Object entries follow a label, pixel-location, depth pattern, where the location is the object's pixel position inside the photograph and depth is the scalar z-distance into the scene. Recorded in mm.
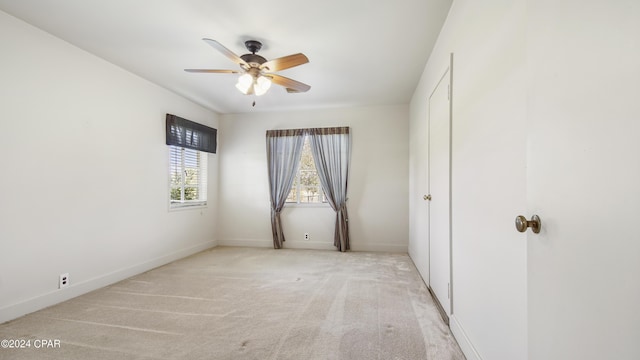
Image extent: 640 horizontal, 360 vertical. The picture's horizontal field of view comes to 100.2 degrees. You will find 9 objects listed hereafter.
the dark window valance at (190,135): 3877
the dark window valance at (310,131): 4660
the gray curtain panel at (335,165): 4625
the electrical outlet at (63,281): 2553
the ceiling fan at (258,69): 2356
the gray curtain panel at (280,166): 4785
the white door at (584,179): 494
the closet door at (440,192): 2174
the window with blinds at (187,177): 4090
